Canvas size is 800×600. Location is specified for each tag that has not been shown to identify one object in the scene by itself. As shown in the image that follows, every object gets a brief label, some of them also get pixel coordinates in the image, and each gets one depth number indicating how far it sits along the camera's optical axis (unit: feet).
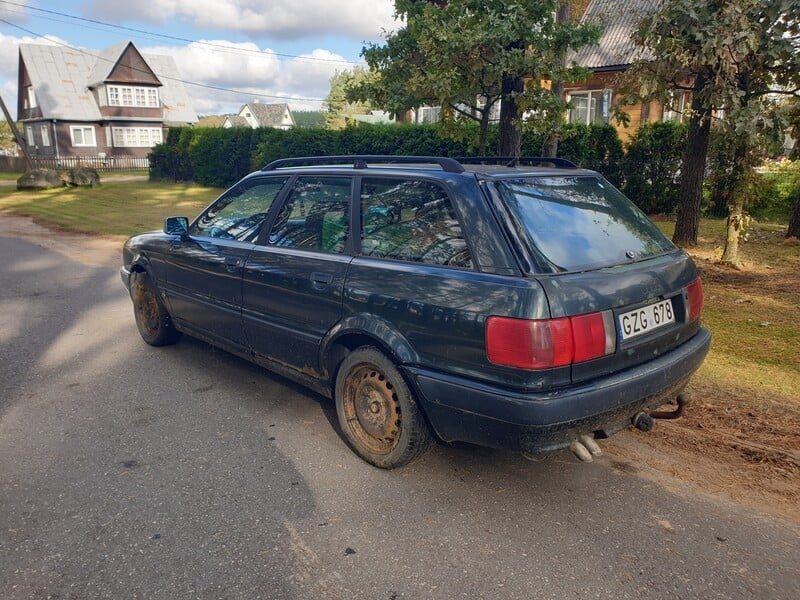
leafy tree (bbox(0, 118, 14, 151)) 173.37
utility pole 99.35
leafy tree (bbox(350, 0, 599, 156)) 29.09
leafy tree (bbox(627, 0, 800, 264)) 24.17
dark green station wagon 9.82
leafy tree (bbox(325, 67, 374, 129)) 257.36
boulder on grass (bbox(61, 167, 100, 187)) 84.99
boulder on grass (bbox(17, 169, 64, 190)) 80.94
